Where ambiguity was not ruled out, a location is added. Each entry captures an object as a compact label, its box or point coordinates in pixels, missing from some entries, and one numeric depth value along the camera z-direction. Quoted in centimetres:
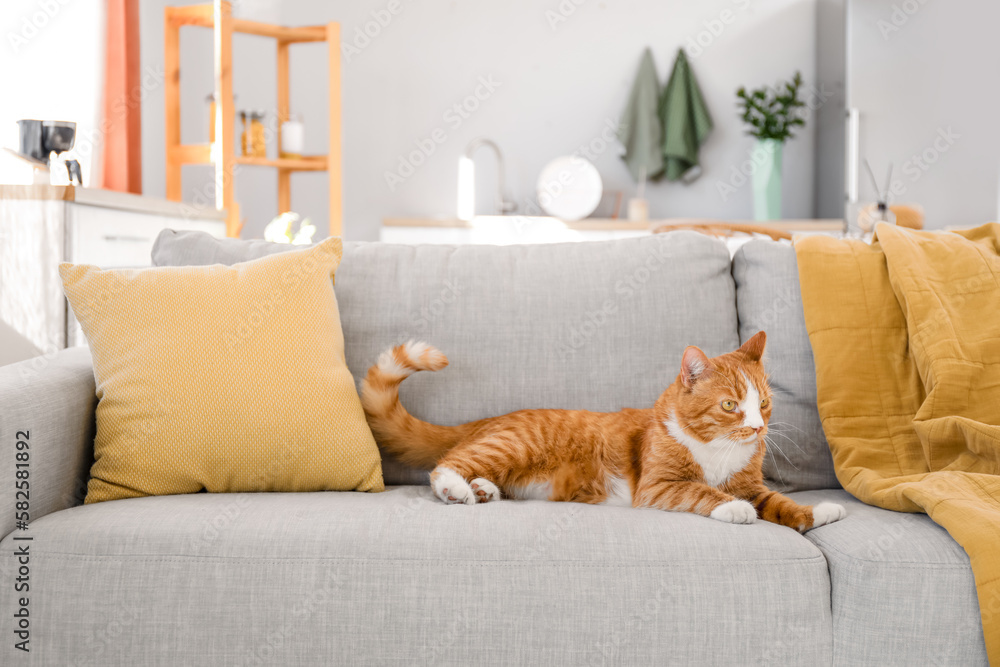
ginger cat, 120
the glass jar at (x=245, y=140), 342
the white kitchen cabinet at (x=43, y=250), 194
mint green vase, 396
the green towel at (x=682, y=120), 399
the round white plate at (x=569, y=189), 392
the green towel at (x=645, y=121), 403
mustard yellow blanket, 123
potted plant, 395
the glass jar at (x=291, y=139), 353
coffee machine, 222
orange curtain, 307
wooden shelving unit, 305
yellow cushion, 119
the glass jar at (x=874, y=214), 273
